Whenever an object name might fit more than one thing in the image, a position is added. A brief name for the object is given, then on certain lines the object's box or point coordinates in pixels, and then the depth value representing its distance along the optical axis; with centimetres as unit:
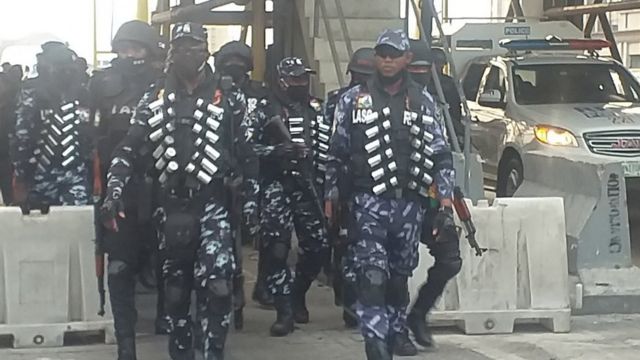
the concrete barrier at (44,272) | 770
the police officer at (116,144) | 672
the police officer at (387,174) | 666
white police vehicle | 1245
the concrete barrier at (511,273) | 828
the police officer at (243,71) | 817
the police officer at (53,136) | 830
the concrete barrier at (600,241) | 898
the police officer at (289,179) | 820
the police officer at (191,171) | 644
